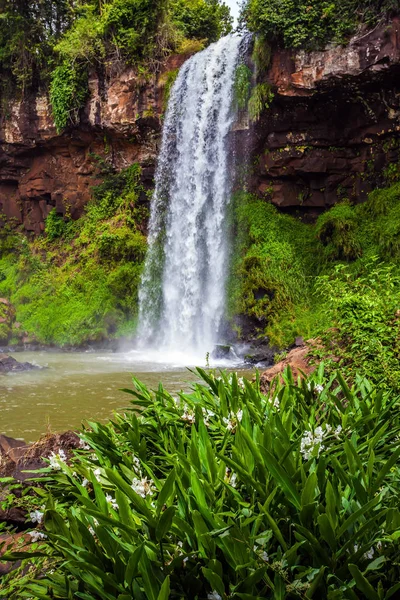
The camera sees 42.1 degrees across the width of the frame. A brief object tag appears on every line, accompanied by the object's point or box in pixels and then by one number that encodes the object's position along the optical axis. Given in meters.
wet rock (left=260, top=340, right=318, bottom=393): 5.56
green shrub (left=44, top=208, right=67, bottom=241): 21.86
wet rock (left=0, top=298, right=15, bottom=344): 17.77
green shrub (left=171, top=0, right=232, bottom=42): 19.62
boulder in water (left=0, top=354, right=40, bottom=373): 11.34
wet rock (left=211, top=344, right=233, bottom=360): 13.25
